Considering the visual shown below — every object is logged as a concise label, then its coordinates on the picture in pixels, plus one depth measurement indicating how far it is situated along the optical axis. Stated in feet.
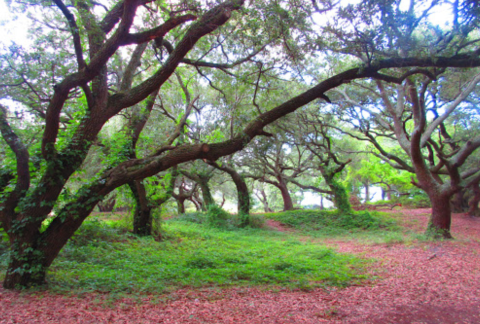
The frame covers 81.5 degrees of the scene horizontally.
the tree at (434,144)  26.96
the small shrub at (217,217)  44.51
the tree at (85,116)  13.16
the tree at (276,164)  54.13
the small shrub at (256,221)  46.34
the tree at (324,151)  48.62
